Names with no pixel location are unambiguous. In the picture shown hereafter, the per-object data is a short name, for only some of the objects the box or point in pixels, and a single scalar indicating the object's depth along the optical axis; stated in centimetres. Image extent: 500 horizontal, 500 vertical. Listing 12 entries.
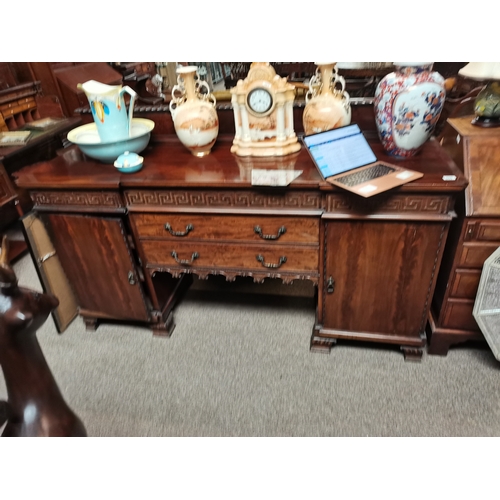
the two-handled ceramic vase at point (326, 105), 129
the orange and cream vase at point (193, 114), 133
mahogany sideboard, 121
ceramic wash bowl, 136
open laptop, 112
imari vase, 113
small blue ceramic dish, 131
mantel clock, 126
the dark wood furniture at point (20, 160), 218
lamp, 117
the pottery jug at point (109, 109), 130
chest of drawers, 120
